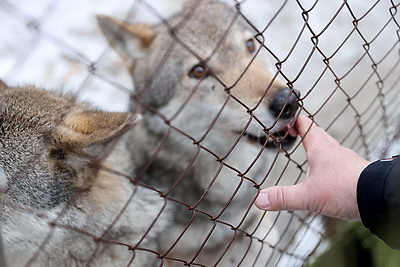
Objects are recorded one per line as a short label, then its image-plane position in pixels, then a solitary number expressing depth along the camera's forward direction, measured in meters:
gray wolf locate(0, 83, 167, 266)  0.78
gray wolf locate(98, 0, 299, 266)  1.03
